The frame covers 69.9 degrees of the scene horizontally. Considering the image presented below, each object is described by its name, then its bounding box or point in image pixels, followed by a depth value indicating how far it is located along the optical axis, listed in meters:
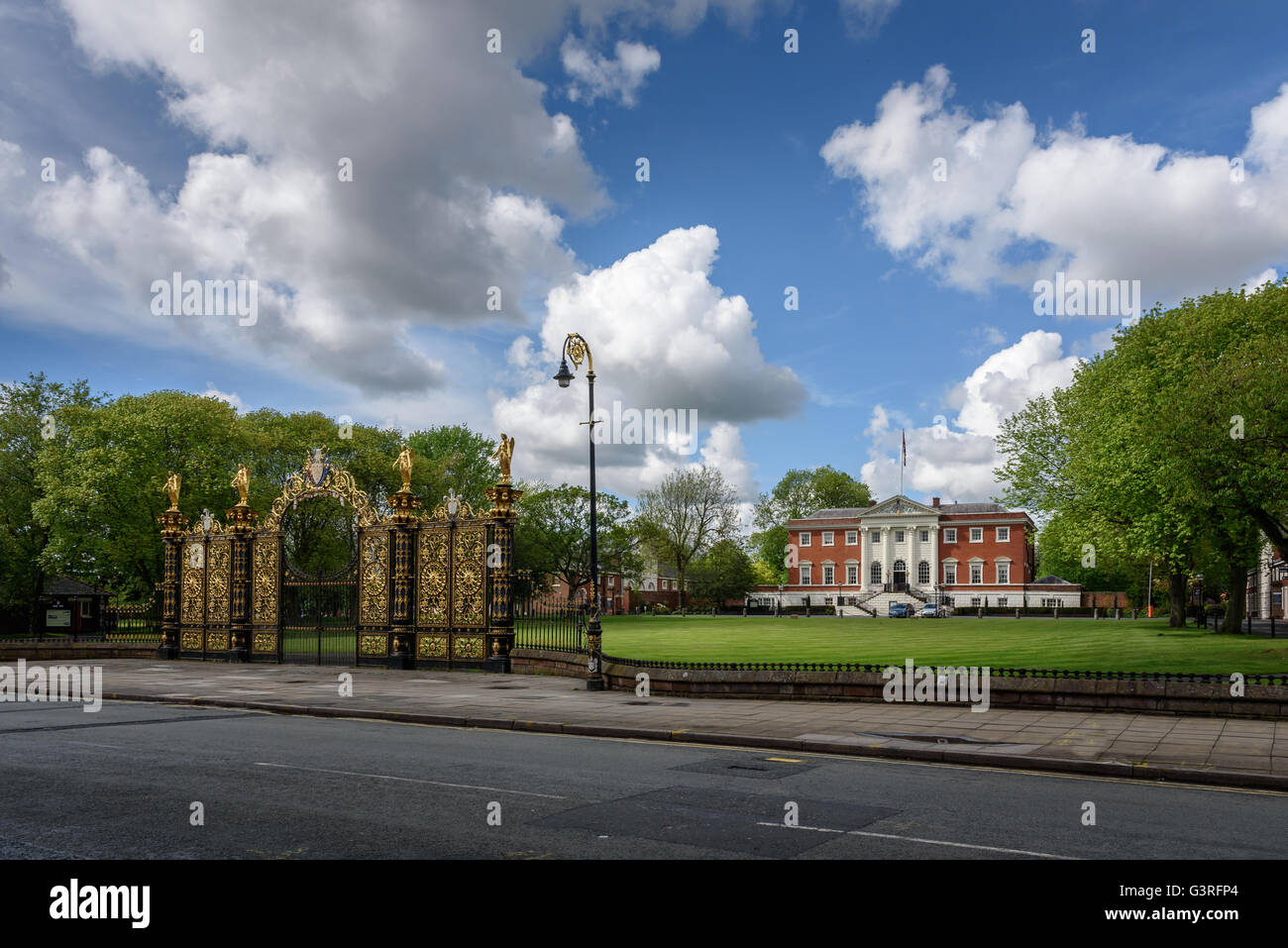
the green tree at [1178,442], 23.89
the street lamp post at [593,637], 20.17
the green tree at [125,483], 41.59
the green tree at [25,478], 47.84
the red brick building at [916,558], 96.56
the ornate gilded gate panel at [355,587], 24.64
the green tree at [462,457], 68.56
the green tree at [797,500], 121.81
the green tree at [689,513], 95.38
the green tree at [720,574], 92.88
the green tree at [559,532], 72.12
